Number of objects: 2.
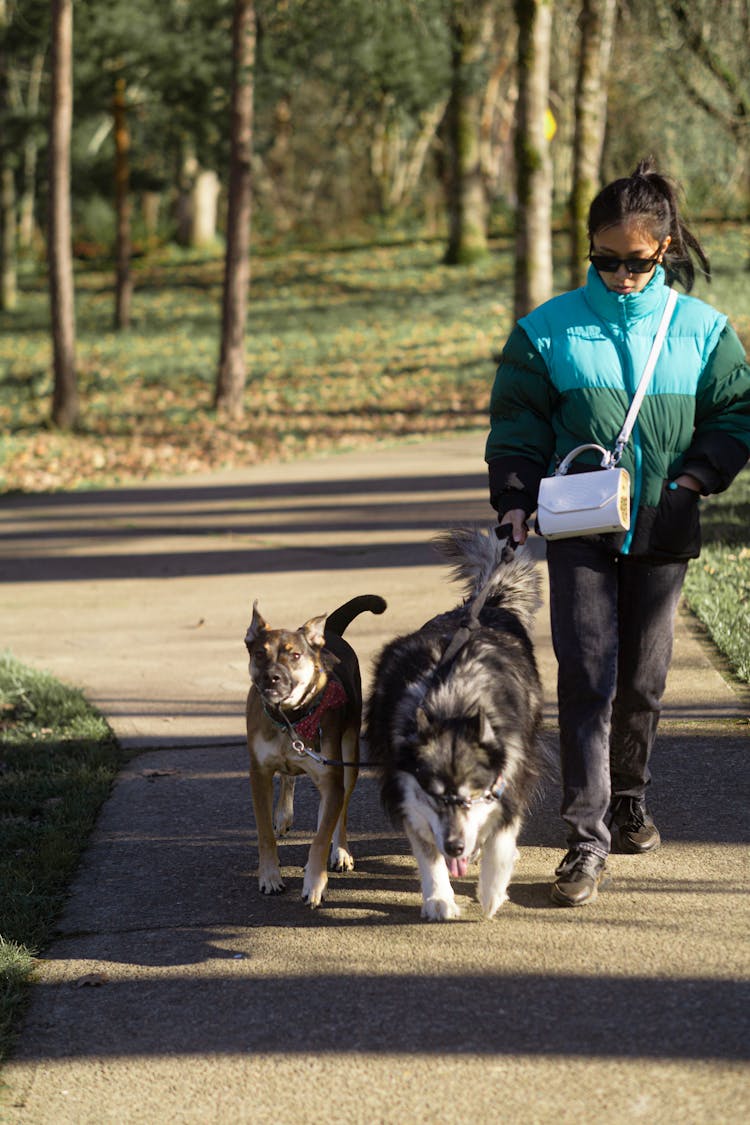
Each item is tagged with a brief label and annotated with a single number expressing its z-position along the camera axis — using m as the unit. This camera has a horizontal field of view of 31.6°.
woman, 4.47
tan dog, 4.61
